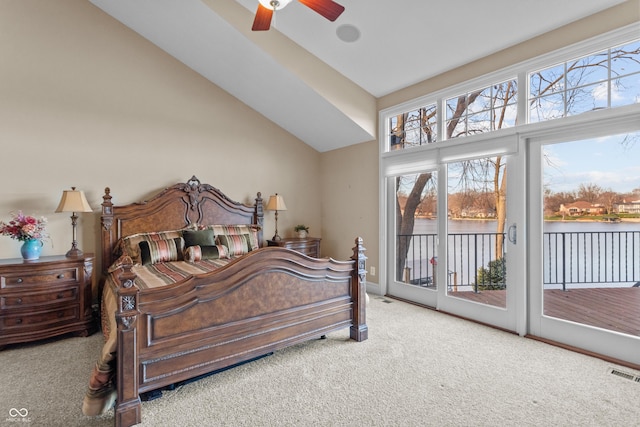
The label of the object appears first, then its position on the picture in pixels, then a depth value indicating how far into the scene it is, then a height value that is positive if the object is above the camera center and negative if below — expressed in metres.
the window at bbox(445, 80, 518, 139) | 3.36 +1.14
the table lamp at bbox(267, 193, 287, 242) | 4.82 +0.15
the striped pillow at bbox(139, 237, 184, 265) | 3.48 -0.41
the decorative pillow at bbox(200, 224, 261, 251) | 4.30 -0.23
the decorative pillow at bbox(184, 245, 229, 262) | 3.67 -0.45
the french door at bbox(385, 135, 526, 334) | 3.29 -0.25
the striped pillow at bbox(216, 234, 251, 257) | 4.07 -0.38
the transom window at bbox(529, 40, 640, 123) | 2.62 +1.13
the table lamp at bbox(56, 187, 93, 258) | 3.31 +0.11
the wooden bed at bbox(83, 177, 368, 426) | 1.91 -0.75
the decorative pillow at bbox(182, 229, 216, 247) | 3.87 -0.29
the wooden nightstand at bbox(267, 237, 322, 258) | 4.71 -0.46
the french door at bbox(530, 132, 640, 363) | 2.68 -0.30
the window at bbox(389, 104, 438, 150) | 4.12 +1.14
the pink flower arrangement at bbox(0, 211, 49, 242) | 3.02 -0.12
